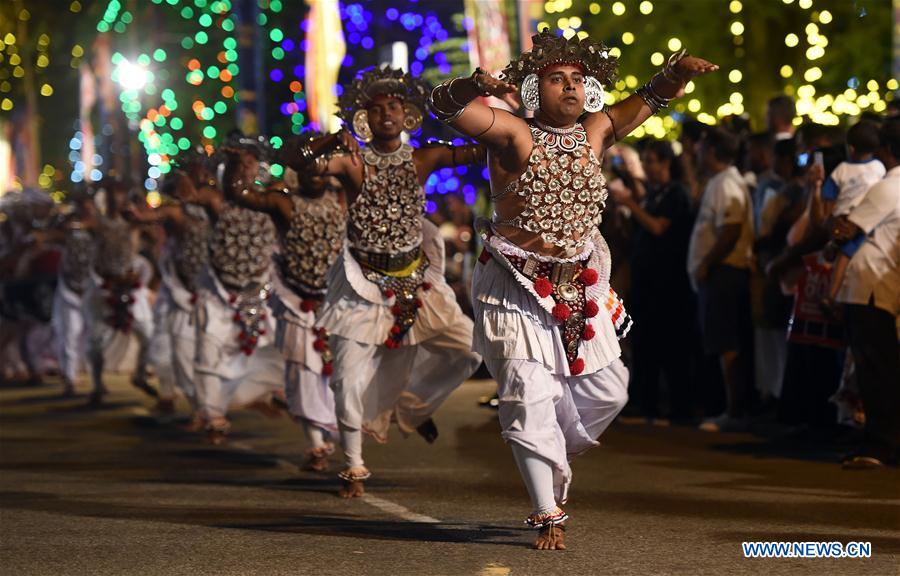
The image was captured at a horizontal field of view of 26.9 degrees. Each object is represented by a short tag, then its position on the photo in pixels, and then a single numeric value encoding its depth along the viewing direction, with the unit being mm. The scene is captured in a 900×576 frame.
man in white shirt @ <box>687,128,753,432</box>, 13945
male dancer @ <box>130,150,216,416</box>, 15680
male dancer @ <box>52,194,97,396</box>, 19406
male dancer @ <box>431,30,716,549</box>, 8680
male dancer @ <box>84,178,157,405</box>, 17906
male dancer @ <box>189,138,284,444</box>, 14211
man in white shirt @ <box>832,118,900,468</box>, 11305
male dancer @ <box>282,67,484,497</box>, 10875
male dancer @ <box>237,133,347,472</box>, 12297
